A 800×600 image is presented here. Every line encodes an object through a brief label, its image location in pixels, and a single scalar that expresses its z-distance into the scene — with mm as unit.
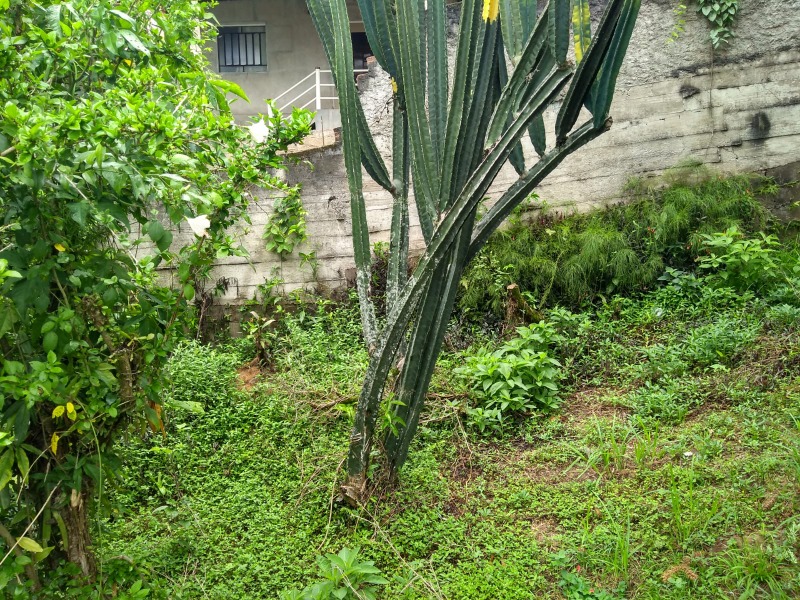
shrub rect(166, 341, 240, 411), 4848
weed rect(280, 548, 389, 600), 3043
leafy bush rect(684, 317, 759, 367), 4676
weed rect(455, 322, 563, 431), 4539
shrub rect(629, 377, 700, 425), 4309
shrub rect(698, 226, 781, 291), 5266
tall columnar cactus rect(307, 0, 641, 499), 3037
